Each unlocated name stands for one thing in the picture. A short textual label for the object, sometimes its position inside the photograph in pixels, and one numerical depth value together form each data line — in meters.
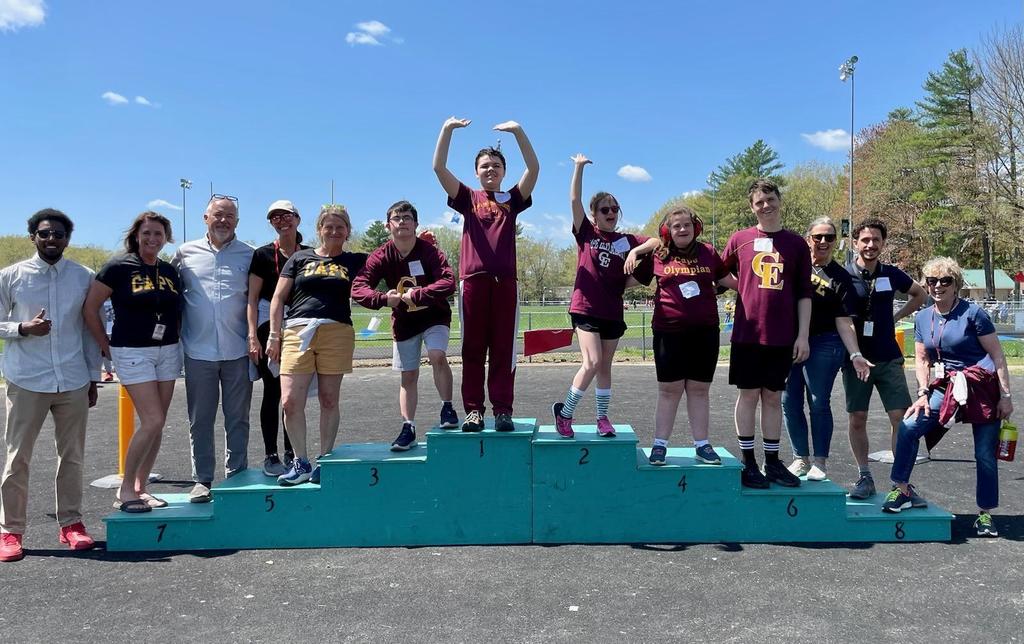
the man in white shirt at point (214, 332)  4.56
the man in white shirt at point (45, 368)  4.18
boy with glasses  4.52
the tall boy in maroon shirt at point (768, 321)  4.30
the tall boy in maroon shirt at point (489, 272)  4.28
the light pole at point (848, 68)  40.34
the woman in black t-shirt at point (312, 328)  4.38
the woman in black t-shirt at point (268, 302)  4.62
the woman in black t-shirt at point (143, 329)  4.31
